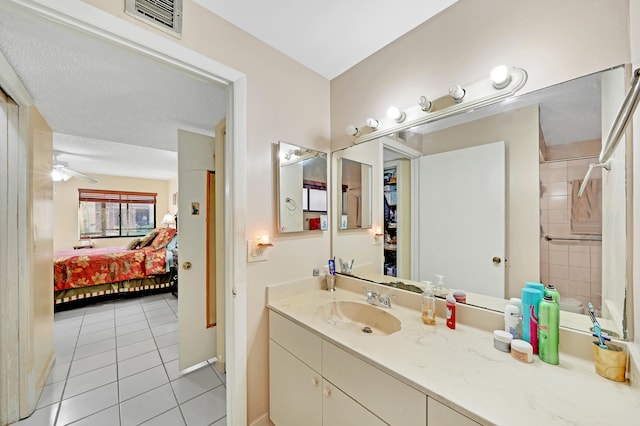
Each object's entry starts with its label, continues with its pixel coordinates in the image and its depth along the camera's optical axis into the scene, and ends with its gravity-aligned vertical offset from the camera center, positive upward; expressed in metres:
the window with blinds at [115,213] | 5.96 -0.02
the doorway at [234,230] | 1.37 -0.10
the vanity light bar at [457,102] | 1.05 +0.55
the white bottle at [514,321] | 0.98 -0.45
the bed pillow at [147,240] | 4.73 -0.55
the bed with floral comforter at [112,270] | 3.51 -0.91
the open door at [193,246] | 2.08 -0.30
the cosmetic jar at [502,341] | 0.94 -0.50
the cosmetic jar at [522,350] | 0.87 -0.50
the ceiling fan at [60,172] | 4.00 +0.69
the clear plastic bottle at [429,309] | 1.18 -0.48
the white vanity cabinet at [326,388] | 0.83 -0.74
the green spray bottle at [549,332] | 0.86 -0.43
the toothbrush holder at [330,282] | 1.75 -0.51
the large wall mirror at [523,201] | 0.87 +0.05
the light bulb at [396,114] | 1.43 +0.58
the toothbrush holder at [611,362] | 0.76 -0.48
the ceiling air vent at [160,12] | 1.04 +0.90
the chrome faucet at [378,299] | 1.43 -0.52
